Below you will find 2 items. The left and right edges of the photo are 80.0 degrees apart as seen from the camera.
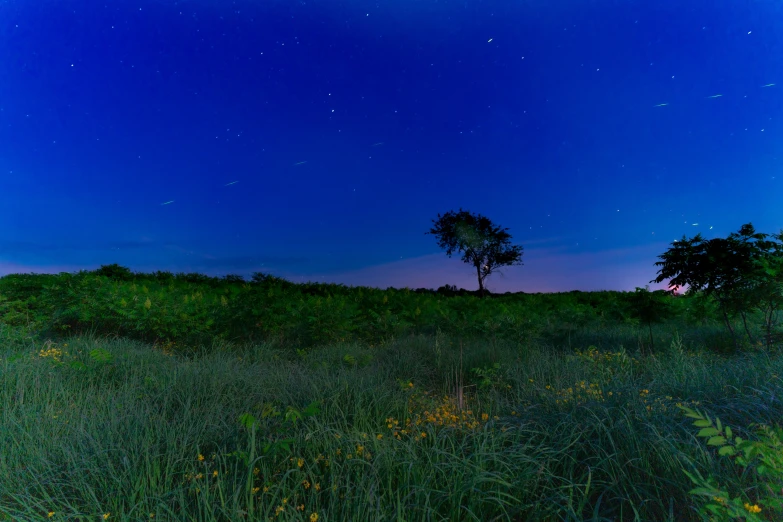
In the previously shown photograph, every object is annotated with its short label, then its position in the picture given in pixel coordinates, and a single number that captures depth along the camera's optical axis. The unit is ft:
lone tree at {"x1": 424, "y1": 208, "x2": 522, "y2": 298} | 97.09
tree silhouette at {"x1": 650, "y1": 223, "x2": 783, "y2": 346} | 24.71
